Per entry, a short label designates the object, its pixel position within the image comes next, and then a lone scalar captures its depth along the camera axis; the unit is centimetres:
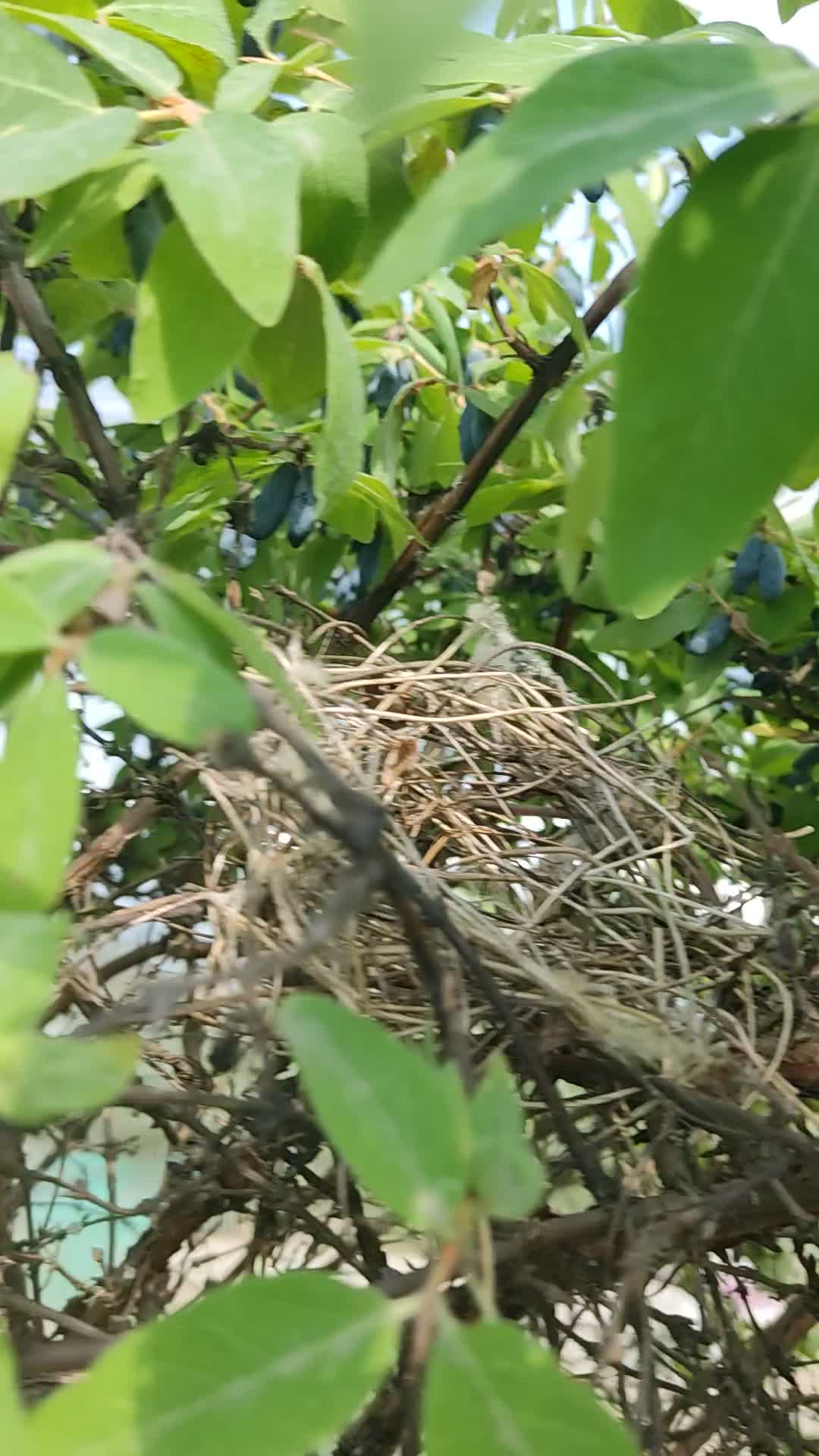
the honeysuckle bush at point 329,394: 21
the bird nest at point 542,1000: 39
